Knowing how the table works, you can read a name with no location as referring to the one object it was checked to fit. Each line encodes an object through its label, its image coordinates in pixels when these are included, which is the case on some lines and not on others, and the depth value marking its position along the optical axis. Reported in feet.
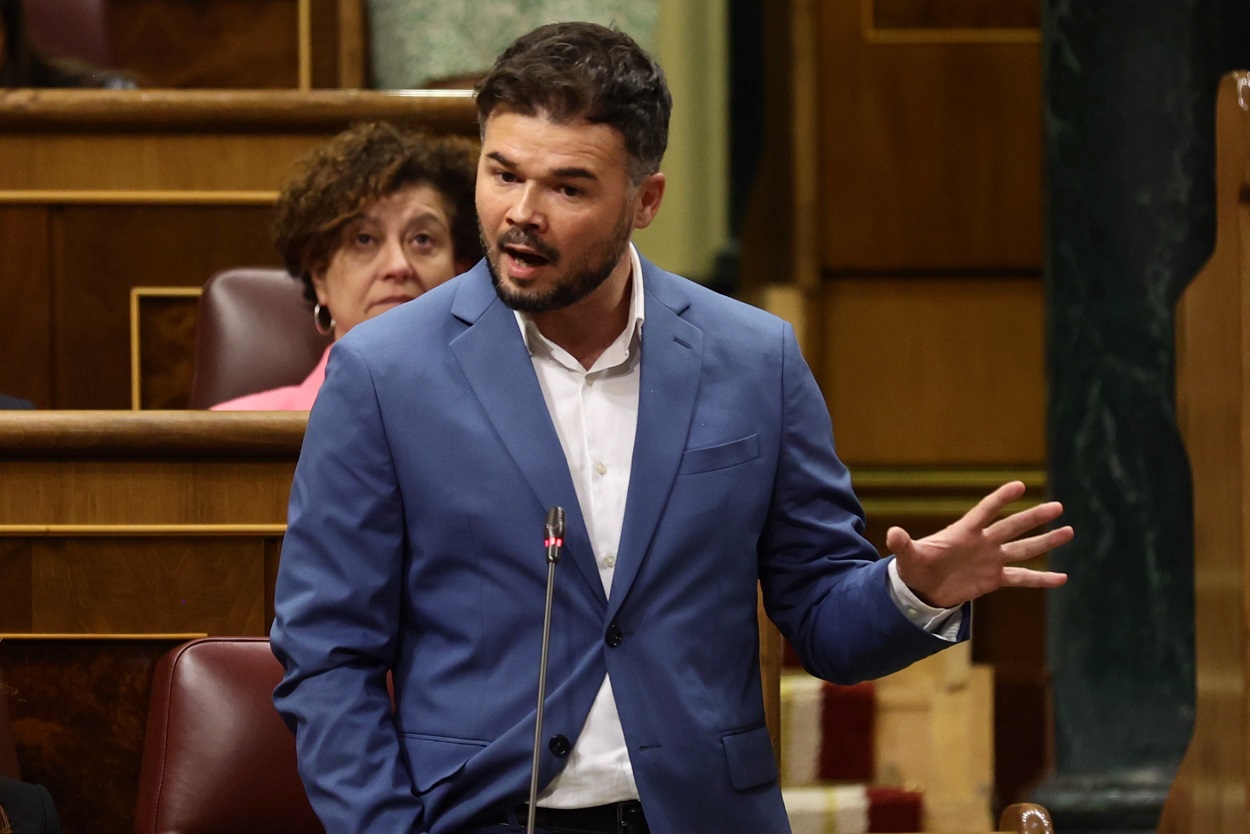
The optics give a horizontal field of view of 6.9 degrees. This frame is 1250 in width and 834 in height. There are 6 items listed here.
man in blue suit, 31.43
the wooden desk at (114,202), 35.74
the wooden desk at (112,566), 32.81
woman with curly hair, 34.51
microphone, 30.77
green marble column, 35.76
